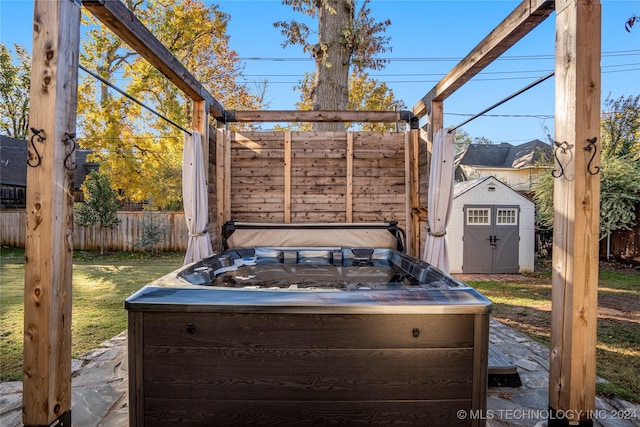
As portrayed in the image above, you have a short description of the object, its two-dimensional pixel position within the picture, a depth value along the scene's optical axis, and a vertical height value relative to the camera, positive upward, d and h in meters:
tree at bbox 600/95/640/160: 9.27 +2.26
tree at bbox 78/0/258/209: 8.27 +2.65
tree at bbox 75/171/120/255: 8.94 +0.03
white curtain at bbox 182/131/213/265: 3.39 +0.09
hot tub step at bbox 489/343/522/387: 2.34 -1.07
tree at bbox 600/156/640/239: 7.78 +0.39
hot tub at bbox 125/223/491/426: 1.66 -0.70
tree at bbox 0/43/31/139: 15.24 +4.85
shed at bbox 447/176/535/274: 7.32 -0.42
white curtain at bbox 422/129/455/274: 3.36 +0.13
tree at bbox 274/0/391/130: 5.29 +2.51
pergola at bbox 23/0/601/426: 1.61 -0.02
